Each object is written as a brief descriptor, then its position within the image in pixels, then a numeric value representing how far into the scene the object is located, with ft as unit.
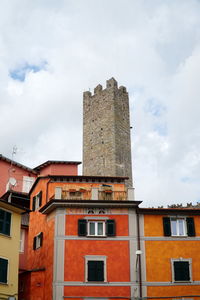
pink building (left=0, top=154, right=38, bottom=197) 156.76
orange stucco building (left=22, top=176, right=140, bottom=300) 97.50
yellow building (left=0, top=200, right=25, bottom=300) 92.75
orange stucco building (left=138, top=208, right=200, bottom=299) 98.84
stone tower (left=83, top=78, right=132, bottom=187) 246.06
